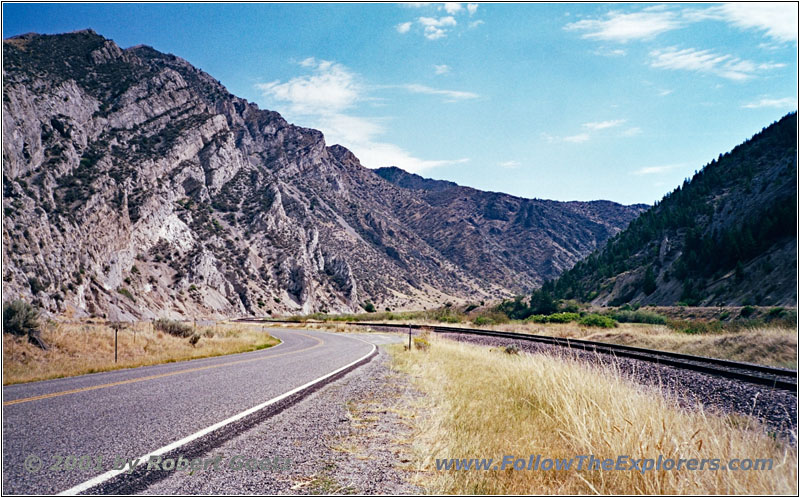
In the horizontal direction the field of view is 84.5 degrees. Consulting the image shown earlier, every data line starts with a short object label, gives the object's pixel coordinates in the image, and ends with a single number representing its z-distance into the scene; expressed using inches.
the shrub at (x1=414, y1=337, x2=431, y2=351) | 870.0
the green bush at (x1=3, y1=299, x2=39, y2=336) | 563.8
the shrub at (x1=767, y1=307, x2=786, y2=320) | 1078.2
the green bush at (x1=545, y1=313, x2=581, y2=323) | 1556.3
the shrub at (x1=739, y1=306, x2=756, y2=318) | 1245.7
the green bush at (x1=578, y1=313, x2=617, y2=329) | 1299.8
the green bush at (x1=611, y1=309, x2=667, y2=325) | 1465.3
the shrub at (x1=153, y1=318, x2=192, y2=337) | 927.7
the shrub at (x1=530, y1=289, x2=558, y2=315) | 2176.4
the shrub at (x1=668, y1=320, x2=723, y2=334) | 1072.2
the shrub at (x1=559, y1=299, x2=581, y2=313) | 2092.9
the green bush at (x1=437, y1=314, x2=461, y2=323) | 2185.8
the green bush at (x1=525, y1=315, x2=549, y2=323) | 1669.2
